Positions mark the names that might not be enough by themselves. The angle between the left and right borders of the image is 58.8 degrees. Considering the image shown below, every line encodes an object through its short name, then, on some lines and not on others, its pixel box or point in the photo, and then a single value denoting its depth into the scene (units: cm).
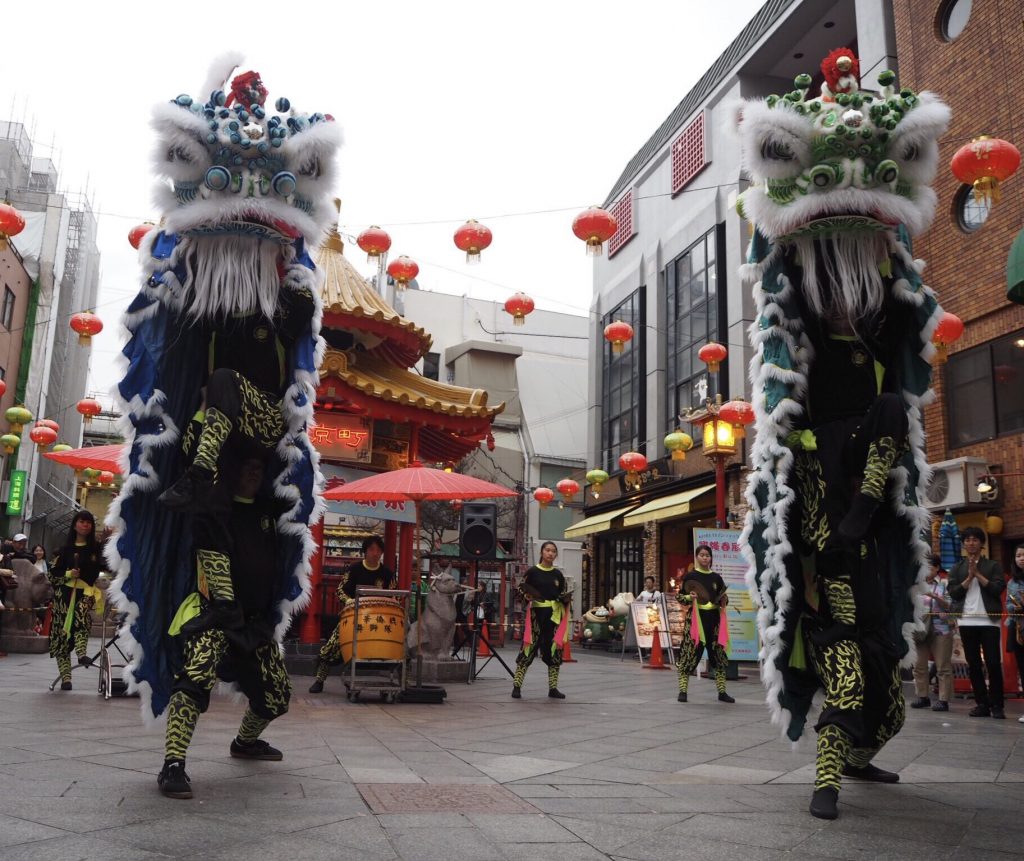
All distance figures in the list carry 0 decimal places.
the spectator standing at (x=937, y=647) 908
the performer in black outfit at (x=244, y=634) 345
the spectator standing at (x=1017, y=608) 845
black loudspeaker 1139
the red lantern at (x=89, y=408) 1573
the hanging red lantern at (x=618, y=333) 1575
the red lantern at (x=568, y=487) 2282
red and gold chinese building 1118
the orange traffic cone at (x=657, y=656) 1505
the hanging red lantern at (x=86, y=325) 1376
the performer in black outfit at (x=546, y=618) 939
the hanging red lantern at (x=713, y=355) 1568
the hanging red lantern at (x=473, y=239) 1114
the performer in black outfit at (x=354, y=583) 891
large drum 846
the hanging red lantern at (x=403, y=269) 1356
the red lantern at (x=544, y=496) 2269
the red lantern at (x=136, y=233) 1065
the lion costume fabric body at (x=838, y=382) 367
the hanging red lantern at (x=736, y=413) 1455
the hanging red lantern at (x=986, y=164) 841
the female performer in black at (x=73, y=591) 812
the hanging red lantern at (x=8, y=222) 1063
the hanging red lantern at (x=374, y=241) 1237
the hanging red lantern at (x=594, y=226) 1084
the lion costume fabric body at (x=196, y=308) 377
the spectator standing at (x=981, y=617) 816
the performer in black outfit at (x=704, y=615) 947
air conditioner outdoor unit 1284
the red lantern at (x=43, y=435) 1683
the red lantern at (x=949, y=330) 1112
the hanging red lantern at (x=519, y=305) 1416
